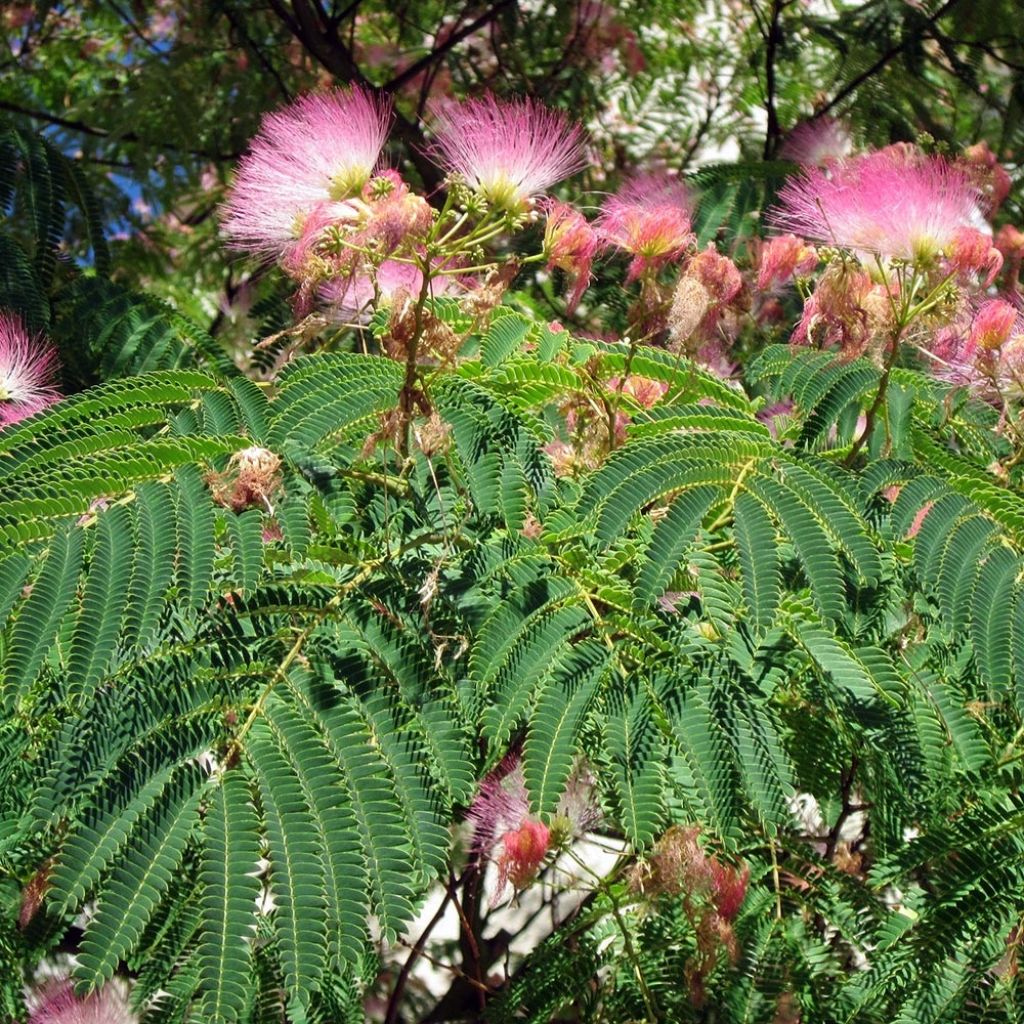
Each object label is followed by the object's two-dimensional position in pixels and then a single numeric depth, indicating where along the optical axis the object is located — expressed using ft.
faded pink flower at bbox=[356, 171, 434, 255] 7.05
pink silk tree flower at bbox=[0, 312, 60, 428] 9.30
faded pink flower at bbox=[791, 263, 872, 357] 7.77
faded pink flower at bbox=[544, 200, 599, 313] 8.11
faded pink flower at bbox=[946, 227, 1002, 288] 7.50
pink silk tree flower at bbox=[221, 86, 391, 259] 7.76
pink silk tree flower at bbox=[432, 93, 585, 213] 7.55
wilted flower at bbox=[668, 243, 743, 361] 8.11
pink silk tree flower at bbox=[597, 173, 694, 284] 8.34
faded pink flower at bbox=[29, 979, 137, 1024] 9.05
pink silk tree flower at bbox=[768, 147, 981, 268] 7.52
